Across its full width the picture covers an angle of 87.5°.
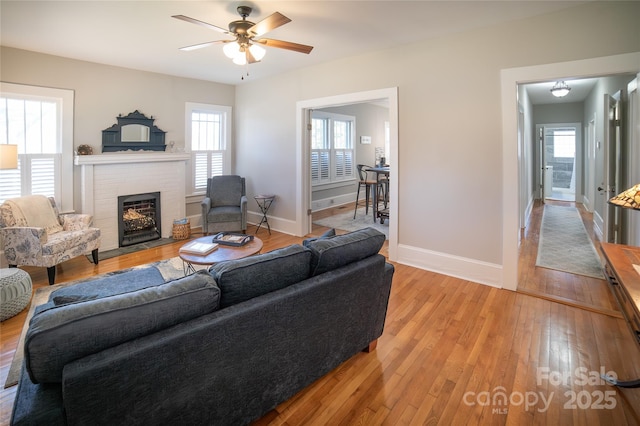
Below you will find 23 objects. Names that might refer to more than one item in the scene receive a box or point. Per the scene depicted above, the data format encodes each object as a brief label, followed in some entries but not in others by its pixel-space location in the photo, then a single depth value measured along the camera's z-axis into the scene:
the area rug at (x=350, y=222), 6.12
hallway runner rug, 4.05
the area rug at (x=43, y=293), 2.13
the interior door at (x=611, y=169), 3.73
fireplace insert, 4.90
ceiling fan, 2.92
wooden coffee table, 2.95
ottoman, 2.76
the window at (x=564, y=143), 9.75
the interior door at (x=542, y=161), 9.23
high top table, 6.11
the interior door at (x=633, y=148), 3.03
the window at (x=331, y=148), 7.64
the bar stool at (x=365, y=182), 6.69
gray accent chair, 5.20
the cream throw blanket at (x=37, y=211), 3.68
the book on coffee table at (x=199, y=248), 3.11
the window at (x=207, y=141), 6.03
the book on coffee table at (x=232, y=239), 3.37
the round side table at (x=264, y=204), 5.82
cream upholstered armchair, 3.43
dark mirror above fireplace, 4.96
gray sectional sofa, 1.15
